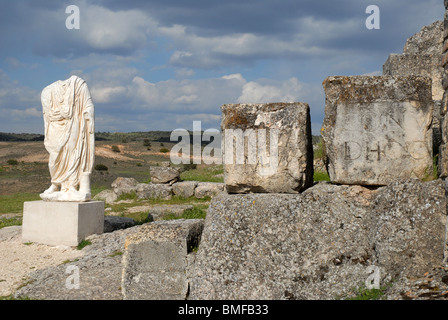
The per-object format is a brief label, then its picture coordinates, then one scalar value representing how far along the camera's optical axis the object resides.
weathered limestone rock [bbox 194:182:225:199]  14.42
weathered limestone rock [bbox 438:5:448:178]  3.88
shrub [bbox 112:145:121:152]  41.47
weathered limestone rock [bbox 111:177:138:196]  15.25
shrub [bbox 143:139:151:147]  47.48
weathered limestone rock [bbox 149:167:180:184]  15.22
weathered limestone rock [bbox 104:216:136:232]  8.84
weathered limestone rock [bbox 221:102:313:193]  4.26
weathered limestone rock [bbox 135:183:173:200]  14.80
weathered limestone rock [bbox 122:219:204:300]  4.24
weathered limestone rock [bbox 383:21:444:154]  6.93
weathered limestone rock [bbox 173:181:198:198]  14.76
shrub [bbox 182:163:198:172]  29.18
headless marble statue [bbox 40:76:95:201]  8.20
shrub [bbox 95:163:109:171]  30.48
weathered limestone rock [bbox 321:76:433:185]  4.12
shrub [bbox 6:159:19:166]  32.44
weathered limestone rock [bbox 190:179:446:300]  3.67
